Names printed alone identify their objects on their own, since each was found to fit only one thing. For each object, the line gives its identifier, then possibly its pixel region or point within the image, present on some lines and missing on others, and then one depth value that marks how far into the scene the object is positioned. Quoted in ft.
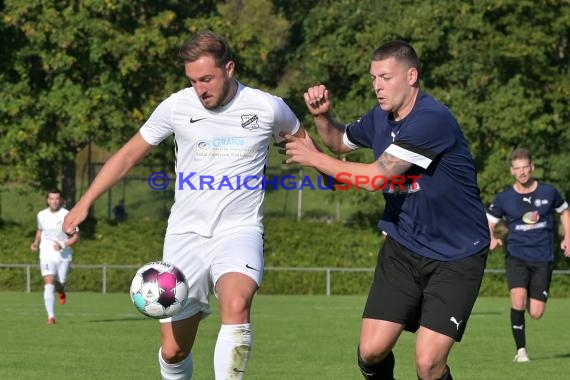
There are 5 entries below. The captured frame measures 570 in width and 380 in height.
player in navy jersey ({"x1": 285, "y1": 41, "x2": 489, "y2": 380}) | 47.24
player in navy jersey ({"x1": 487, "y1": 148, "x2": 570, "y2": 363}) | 86.58
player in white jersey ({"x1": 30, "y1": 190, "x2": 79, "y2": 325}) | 123.44
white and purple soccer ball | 49.74
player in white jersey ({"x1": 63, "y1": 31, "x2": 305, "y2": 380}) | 49.93
